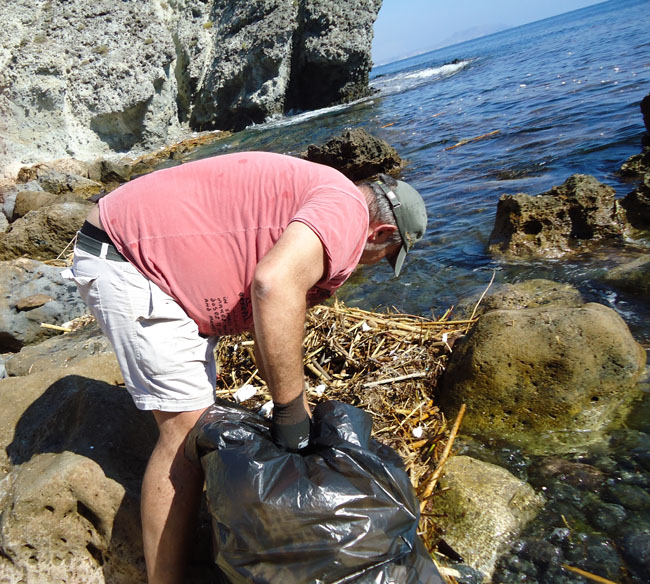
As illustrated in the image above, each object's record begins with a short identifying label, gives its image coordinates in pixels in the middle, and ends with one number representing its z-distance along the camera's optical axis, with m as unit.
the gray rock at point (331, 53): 30.52
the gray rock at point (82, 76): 21.80
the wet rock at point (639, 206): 6.61
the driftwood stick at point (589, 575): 2.16
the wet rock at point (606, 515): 2.40
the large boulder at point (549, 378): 3.18
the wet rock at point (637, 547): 2.21
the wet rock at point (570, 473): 2.65
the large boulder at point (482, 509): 2.40
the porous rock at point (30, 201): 11.85
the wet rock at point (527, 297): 4.88
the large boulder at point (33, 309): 5.26
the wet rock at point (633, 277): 4.82
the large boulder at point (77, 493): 2.29
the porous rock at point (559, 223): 6.56
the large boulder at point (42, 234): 8.59
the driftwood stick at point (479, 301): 4.78
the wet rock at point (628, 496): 2.47
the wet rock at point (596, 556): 2.21
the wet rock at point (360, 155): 12.57
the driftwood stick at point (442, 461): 2.58
